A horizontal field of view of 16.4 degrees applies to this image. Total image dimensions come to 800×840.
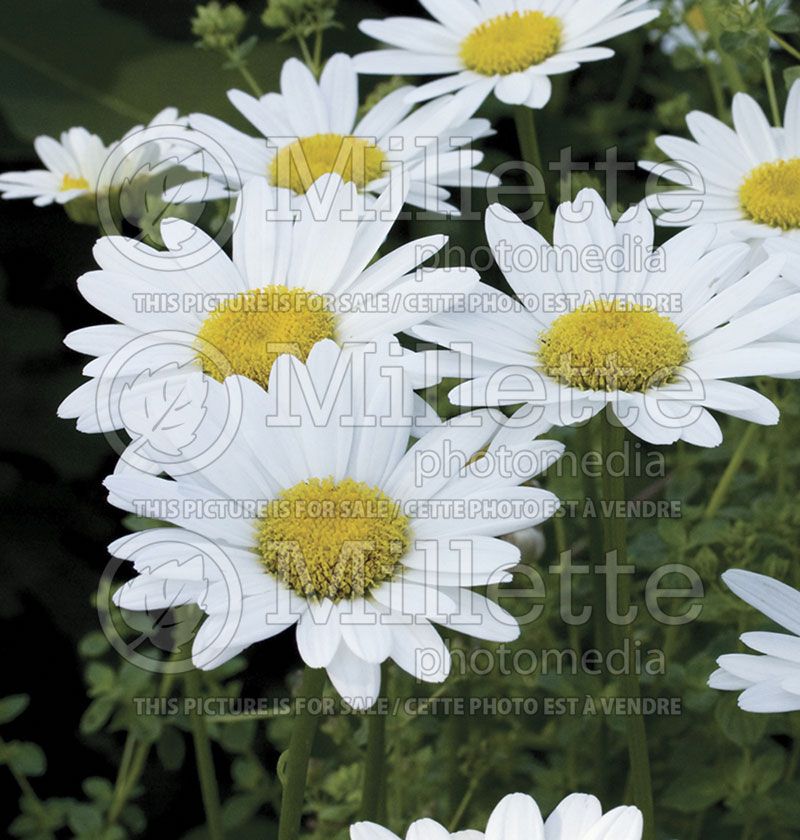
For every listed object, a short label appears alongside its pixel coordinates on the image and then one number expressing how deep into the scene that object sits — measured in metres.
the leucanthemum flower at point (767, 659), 0.42
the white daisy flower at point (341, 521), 0.41
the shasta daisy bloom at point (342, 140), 0.51
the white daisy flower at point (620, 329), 0.43
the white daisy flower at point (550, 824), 0.41
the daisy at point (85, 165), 0.54
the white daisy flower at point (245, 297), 0.45
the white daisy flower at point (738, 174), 0.50
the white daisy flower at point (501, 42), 0.53
